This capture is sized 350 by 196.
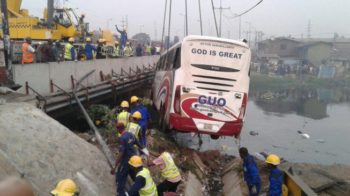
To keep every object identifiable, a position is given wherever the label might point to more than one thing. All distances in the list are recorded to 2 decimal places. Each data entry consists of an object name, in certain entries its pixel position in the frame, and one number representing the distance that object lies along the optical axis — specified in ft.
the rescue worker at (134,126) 29.78
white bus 38.86
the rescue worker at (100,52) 65.25
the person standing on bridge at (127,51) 77.66
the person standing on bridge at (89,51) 57.21
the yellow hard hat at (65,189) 17.38
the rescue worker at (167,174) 25.48
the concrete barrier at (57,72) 36.50
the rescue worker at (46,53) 44.91
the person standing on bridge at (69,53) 49.98
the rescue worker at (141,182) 21.94
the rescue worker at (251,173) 29.99
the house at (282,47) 229.04
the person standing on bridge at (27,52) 42.42
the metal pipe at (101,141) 31.38
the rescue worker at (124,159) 25.96
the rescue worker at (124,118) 31.45
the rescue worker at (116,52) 70.42
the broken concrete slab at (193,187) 33.42
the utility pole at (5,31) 34.47
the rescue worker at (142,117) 34.16
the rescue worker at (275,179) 27.53
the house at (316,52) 215.72
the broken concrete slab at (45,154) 23.49
